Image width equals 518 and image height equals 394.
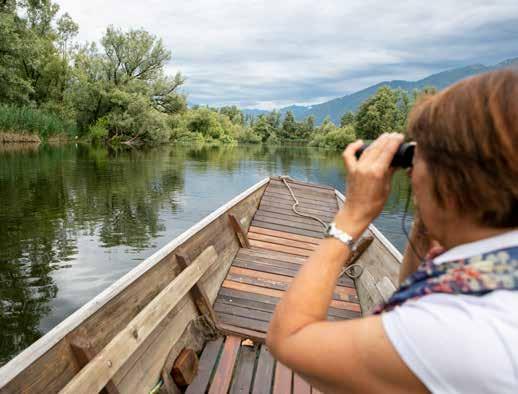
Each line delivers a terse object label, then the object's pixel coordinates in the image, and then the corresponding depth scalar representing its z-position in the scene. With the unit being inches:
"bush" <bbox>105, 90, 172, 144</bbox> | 1387.8
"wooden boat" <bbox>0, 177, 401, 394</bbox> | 67.9
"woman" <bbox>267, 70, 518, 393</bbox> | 23.6
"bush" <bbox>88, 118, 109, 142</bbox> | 1416.1
